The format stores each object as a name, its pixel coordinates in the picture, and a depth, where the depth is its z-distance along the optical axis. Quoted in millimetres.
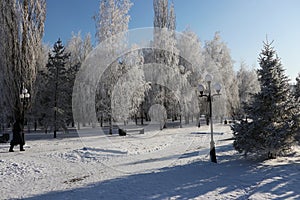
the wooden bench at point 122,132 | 19688
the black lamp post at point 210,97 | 8625
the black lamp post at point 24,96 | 13617
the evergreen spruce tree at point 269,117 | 7789
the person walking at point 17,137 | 12000
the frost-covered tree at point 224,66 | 26967
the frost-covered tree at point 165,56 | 24172
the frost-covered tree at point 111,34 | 19844
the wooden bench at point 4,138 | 16136
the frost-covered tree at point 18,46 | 13789
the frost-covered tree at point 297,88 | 9337
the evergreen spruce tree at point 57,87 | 22547
